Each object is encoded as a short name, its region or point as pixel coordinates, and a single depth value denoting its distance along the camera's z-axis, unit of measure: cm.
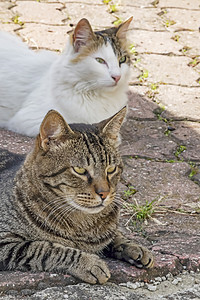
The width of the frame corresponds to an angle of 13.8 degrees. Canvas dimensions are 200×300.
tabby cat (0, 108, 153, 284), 381
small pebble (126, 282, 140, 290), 380
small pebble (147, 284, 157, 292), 382
